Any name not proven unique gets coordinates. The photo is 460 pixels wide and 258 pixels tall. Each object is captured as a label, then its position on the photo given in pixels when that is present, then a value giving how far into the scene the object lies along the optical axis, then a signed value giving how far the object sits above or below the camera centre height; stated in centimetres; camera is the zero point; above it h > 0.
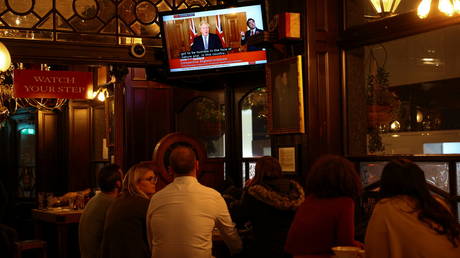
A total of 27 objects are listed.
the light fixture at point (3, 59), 631 +91
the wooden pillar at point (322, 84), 605 +57
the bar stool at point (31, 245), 922 -140
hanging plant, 562 +35
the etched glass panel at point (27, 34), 747 +137
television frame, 702 +97
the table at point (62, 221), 937 -105
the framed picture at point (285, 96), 609 +48
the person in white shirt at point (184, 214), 413 -44
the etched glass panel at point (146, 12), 802 +171
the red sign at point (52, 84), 817 +86
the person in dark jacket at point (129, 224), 463 -55
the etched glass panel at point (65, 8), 770 +171
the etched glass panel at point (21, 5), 746 +170
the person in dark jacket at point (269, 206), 496 -47
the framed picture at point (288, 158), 621 -13
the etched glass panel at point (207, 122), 855 +35
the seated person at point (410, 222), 313 -40
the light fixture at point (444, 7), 396 +85
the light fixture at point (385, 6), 555 +121
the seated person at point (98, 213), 519 -52
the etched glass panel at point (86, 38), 763 +135
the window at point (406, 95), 505 +41
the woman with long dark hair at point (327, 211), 390 -42
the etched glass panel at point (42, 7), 760 +171
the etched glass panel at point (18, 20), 743 +153
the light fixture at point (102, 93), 1074 +95
